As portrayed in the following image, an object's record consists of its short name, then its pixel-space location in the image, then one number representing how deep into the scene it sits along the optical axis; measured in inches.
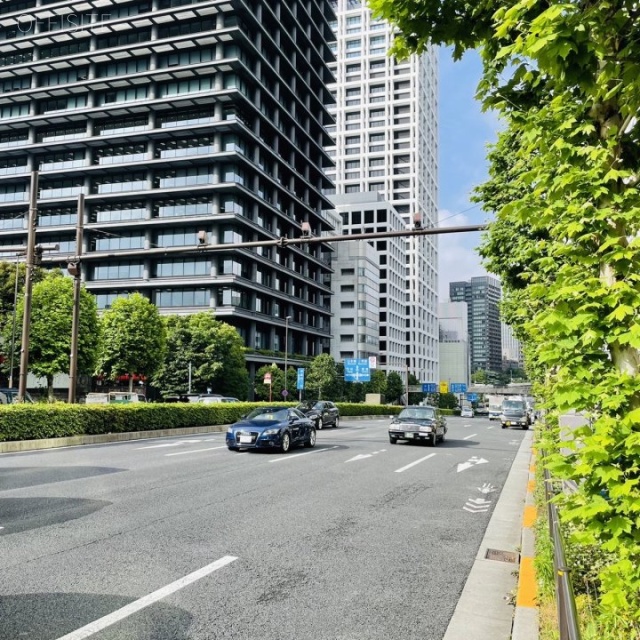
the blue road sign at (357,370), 2454.5
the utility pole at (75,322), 727.5
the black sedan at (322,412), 1264.8
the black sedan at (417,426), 826.2
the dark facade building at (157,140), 2341.3
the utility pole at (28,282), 660.1
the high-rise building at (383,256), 4493.1
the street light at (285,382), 2288.6
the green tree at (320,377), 2785.4
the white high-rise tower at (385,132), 4928.6
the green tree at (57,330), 1722.4
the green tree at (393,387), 4042.8
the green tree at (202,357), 2036.2
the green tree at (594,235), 117.0
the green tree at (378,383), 3630.9
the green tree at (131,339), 1918.1
